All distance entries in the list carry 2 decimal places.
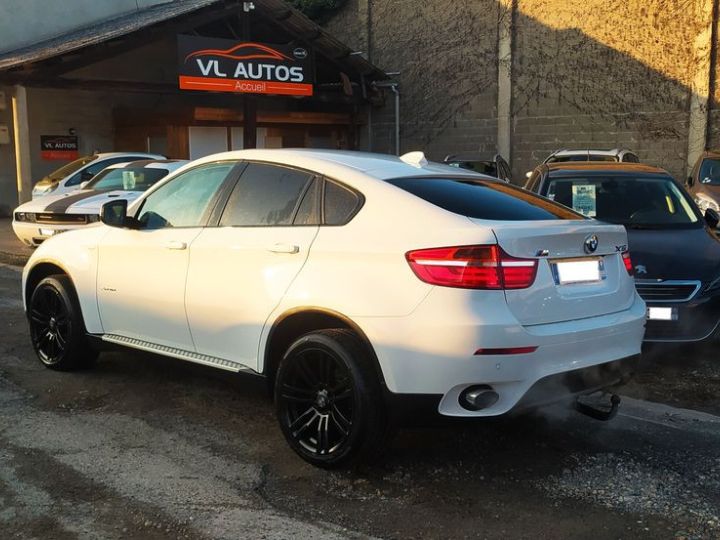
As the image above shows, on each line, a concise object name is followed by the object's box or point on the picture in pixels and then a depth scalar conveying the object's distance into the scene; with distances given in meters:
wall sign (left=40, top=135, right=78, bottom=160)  20.94
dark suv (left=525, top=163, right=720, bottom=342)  5.73
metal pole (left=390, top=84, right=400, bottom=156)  24.84
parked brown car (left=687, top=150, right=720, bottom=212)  10.28
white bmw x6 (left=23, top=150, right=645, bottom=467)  3.44
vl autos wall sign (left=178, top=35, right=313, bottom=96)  17.84
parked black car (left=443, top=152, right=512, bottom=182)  15.19
